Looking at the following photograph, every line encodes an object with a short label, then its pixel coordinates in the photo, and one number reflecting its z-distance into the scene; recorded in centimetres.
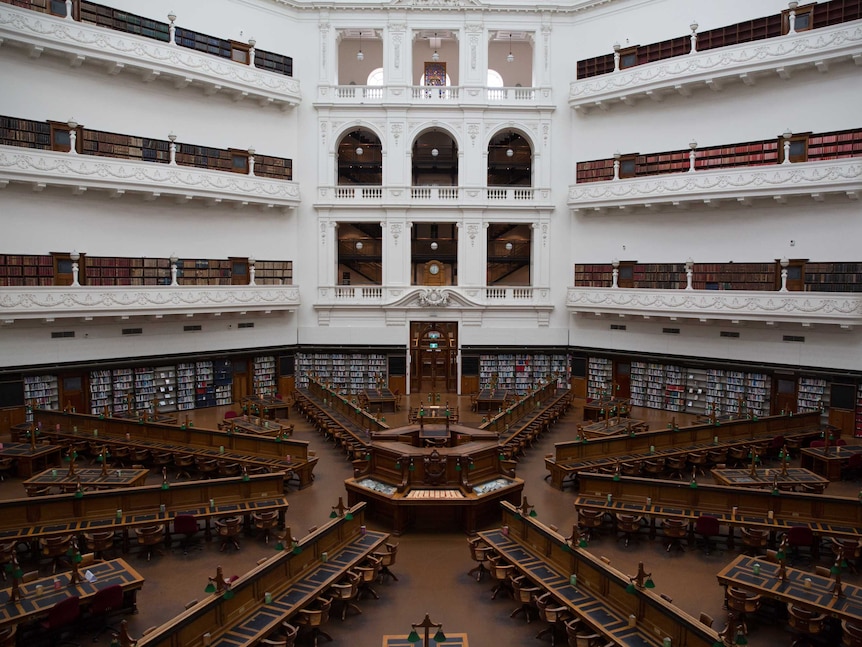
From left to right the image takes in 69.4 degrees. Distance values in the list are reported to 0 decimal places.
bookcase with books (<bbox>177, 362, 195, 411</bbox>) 1966
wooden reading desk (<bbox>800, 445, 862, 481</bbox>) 1302
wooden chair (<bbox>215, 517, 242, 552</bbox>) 972
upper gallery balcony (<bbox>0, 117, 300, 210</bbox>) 1628
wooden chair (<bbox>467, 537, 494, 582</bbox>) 898
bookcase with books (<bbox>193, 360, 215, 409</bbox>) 2005
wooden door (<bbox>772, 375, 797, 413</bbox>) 1772
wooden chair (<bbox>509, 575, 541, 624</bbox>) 782
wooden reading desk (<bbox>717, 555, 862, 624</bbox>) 693
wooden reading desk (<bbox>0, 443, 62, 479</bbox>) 1286
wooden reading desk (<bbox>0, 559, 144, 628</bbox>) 670
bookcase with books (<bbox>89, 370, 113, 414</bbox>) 1778
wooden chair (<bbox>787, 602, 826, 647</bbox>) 694
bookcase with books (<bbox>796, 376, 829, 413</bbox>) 1711
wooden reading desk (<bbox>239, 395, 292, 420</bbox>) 1756
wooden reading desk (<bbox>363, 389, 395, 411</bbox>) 1905
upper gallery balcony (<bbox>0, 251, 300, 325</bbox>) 1625
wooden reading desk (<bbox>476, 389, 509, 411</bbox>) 1891
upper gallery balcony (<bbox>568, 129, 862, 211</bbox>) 1680
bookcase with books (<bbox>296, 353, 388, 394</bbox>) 2216
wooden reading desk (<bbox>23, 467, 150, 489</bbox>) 1093
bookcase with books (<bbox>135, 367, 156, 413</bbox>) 1881
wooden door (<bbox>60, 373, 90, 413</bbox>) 1741
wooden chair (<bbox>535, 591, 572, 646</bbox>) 729
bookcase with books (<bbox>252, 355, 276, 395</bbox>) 2138
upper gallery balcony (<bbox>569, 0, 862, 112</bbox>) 1680
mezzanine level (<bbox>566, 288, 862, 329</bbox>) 1628
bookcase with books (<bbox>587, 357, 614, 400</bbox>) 2152
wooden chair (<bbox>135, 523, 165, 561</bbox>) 924
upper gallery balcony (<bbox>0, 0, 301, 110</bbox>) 1623
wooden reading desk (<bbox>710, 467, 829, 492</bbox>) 1116
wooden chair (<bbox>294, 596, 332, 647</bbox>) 727
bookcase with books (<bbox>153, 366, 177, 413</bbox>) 1920
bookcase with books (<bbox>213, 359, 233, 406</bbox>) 2045
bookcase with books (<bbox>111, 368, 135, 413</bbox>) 1827
